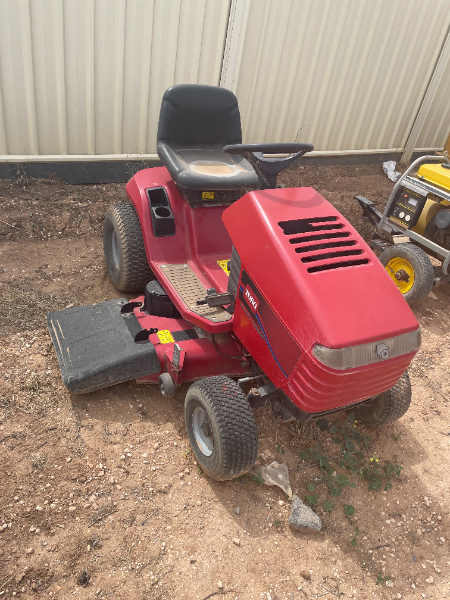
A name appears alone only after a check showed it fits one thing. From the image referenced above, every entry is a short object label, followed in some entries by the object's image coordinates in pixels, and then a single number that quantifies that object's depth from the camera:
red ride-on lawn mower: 2.07
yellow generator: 4.09
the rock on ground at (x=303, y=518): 2.29
